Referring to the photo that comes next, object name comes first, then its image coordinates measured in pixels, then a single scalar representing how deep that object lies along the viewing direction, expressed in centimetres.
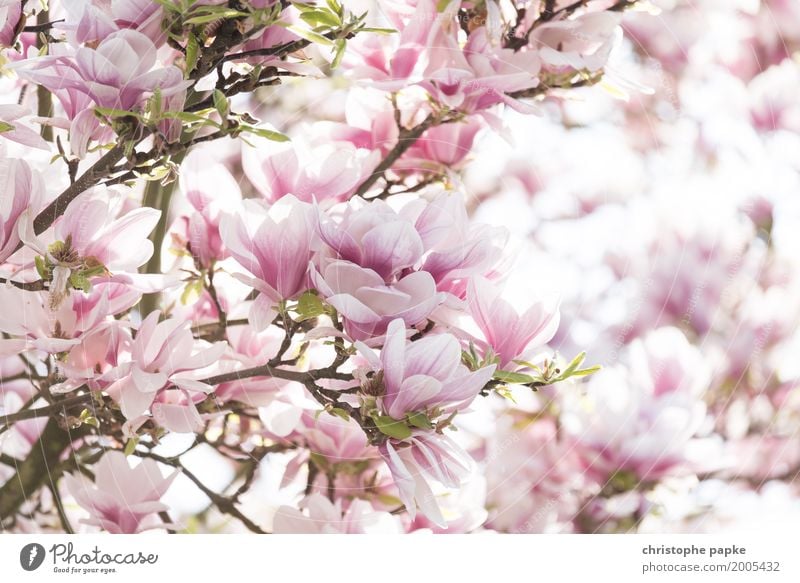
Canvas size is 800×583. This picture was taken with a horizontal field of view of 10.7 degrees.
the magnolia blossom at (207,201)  348
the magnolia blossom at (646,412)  357
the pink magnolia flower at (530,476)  363
